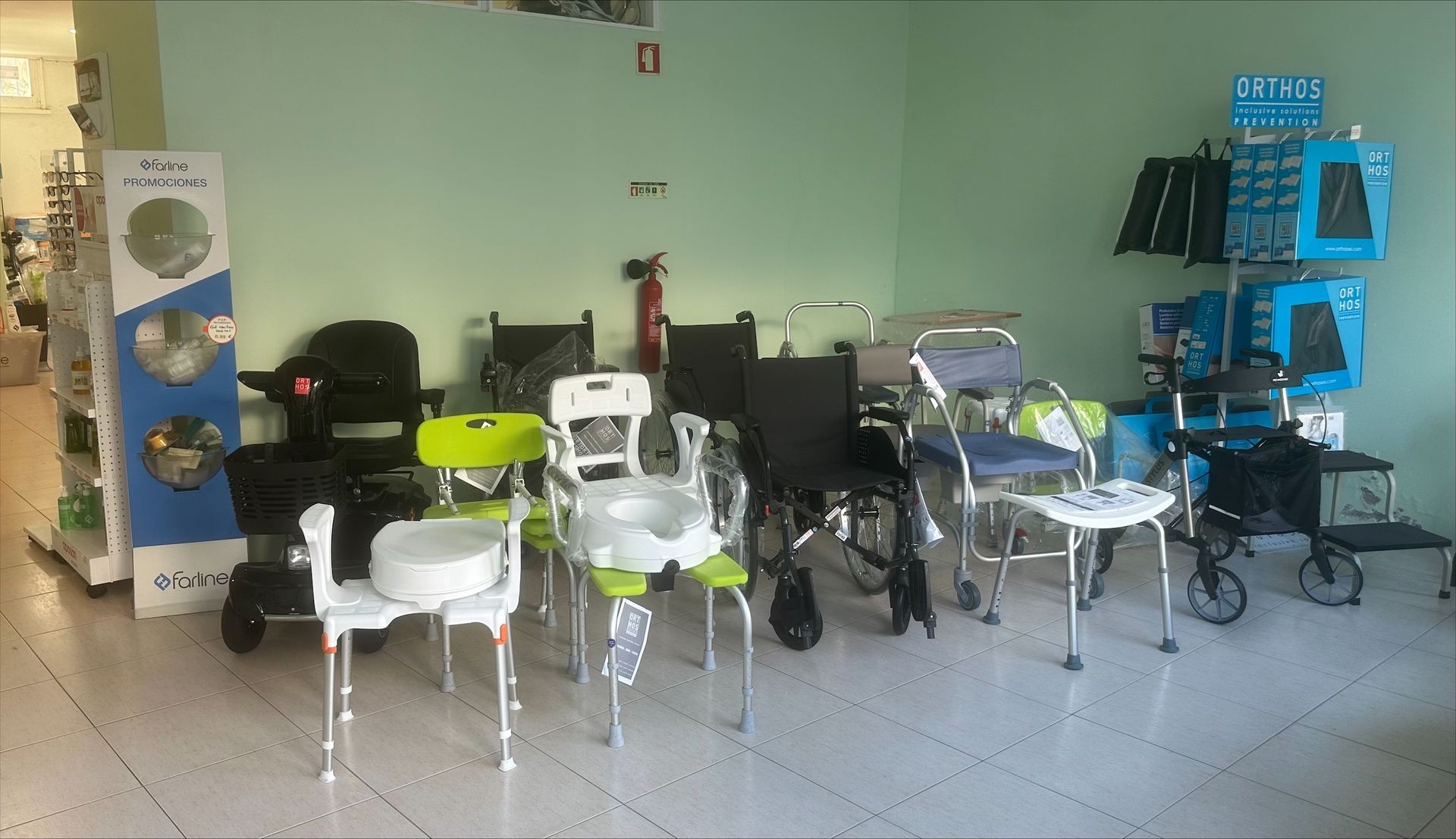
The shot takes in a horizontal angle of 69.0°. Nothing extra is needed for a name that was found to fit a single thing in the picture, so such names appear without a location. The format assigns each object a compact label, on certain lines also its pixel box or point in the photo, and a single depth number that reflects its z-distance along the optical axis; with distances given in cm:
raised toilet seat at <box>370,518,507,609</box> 288
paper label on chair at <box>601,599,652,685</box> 316
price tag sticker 405
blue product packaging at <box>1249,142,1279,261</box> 457
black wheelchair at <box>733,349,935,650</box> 388
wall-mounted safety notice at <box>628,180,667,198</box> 568
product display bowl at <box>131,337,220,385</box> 401
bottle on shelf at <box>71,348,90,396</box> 454
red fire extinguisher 570
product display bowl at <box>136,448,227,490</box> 405
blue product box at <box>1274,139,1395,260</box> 446
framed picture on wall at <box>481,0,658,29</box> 522
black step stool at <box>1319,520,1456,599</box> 427
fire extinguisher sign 559
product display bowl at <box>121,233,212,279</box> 398
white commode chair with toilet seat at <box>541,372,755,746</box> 308
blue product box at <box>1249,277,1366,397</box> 462
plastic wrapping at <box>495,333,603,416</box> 489
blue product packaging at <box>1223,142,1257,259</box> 466
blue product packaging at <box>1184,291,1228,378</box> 492
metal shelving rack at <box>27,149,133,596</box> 414
